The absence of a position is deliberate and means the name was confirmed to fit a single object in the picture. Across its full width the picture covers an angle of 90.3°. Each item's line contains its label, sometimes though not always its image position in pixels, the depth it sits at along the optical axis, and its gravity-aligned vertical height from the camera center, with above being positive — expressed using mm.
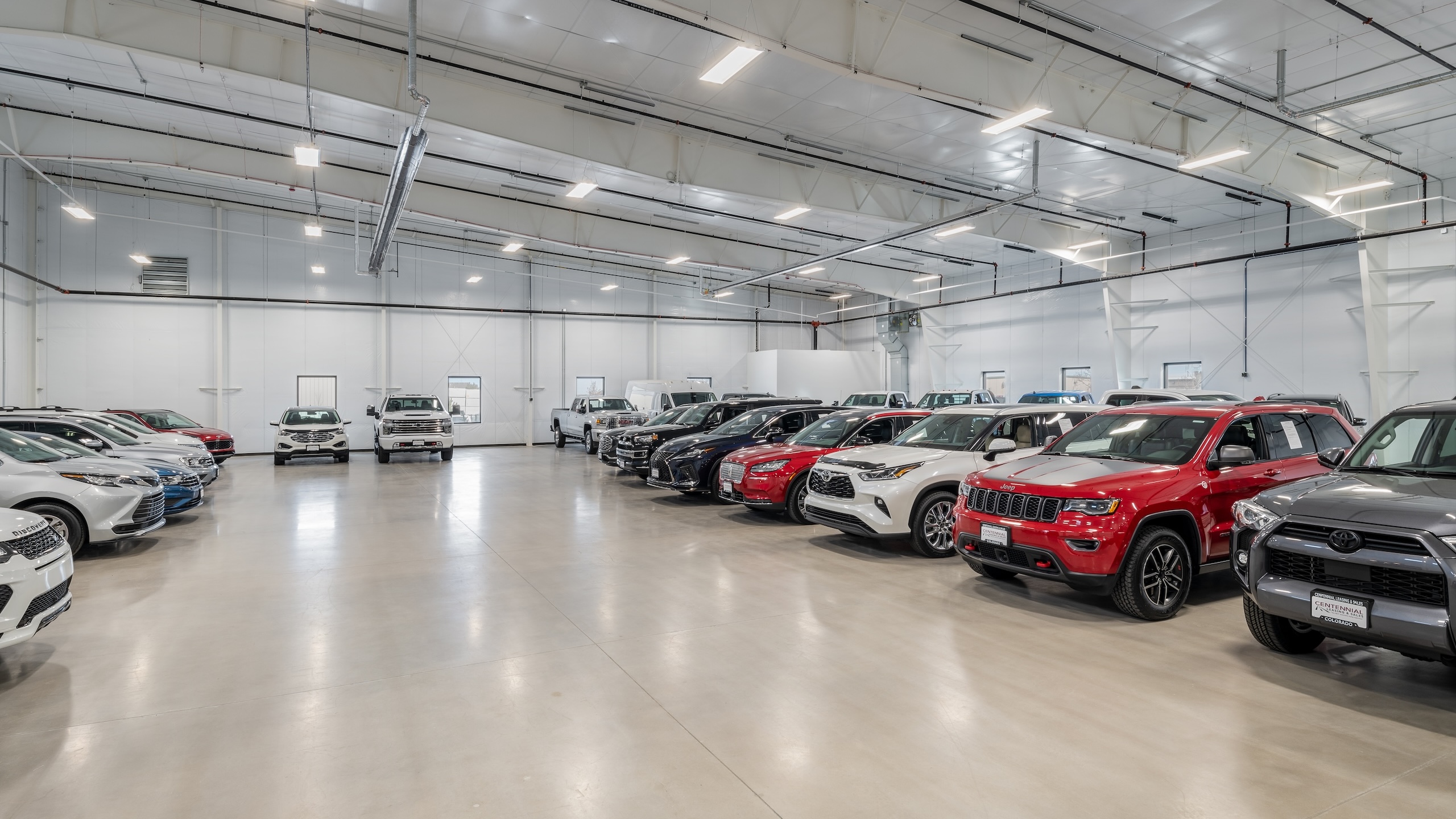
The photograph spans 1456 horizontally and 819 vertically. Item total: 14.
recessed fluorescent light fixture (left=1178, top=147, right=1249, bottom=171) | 11289 +3858
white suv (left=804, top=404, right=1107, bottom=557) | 7223 -717
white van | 20438 +142
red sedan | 15703 -747
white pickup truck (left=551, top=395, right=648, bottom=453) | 20109 -573
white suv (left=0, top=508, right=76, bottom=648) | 3996 -1044
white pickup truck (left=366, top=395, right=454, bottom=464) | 17953 -845
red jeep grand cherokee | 5160 -715
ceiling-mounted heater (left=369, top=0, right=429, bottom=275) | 10094 +3588
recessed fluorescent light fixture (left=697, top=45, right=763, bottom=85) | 7996 +3800
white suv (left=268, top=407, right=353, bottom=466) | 17453 -932
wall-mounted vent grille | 20297 +3381
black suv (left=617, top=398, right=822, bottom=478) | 12984 -555
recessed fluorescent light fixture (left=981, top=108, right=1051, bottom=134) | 9734 +3846
